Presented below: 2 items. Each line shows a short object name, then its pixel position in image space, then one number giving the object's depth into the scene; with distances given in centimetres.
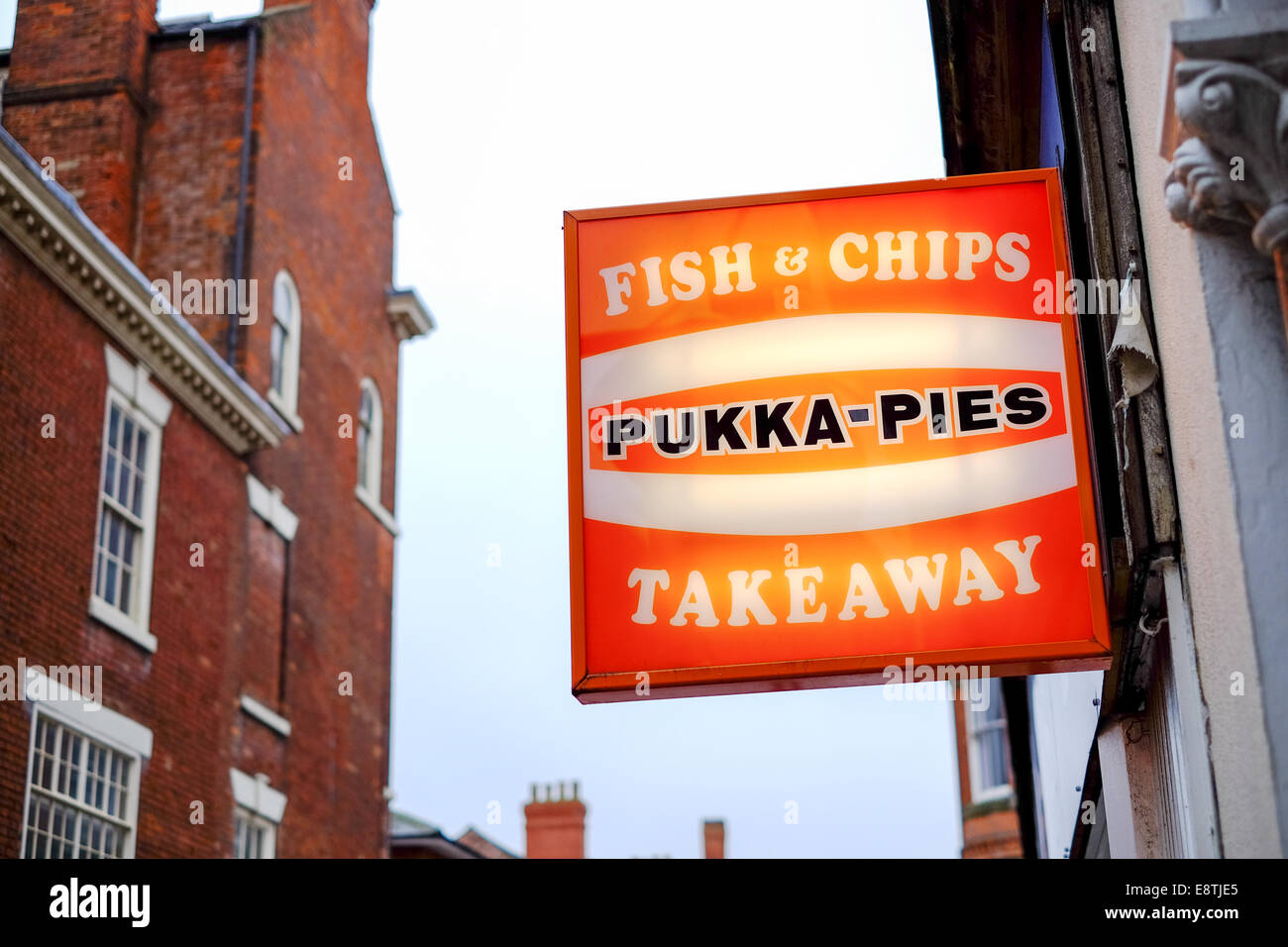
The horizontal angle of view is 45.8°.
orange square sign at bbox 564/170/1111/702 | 434
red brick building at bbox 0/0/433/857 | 1412
